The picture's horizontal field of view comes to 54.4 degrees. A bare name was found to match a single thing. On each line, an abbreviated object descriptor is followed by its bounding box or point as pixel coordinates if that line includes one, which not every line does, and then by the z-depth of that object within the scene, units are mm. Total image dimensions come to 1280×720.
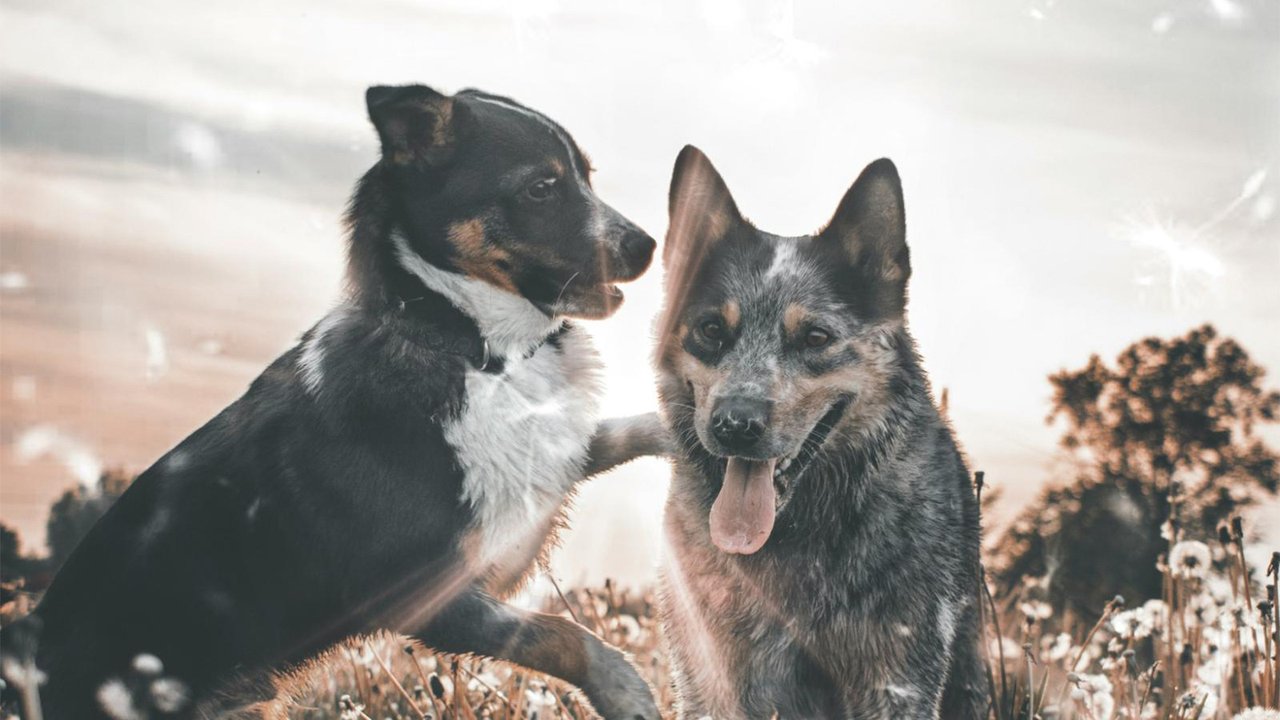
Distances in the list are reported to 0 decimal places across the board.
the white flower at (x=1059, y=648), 5668
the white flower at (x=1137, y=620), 5234
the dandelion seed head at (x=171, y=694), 4379
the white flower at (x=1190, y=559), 5156
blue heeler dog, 4176
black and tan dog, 4414
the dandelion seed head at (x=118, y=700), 4414
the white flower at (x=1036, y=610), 5152
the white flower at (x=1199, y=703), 4418
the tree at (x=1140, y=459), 9453
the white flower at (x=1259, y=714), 4117
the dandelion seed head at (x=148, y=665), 4348
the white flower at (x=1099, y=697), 4632
